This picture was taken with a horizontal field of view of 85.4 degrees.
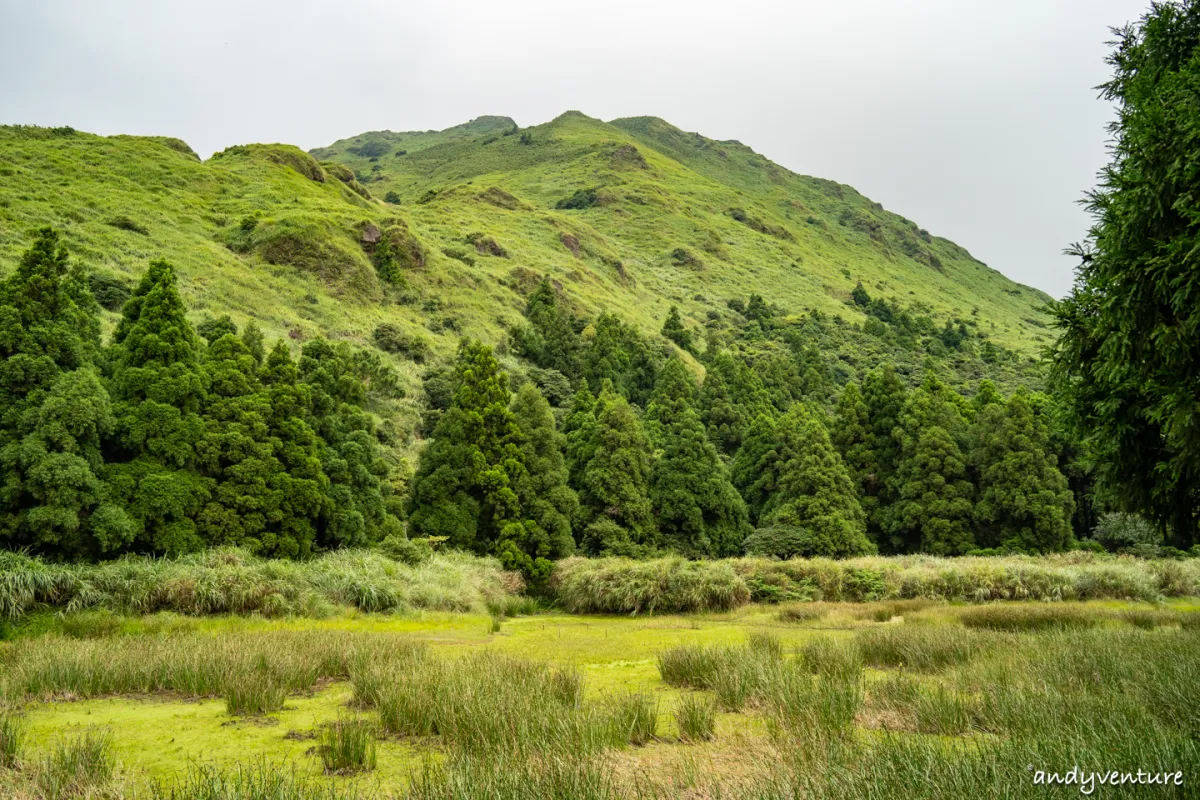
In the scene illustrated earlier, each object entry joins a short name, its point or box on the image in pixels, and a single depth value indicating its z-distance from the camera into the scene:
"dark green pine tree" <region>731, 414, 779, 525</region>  38.47
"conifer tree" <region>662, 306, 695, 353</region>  73.88
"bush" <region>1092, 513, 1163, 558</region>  31.32
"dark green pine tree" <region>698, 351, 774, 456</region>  48.16
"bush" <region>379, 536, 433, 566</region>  21.28
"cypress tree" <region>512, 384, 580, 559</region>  27.16
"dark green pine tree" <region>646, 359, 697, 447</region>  42.88
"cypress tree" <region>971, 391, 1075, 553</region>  32.68
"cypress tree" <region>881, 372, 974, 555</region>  34.41
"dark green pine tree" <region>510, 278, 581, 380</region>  55.38
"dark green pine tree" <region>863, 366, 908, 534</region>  38.66
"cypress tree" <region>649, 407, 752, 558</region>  33.34
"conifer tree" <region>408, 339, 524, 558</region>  26.03
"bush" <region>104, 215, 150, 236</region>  50.47
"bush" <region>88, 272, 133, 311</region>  36.75
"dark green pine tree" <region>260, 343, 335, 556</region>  19.75
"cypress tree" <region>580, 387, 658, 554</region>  30.19
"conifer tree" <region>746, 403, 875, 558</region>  32.94
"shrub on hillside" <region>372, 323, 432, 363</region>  48.97
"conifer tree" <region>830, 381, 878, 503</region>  39.56
